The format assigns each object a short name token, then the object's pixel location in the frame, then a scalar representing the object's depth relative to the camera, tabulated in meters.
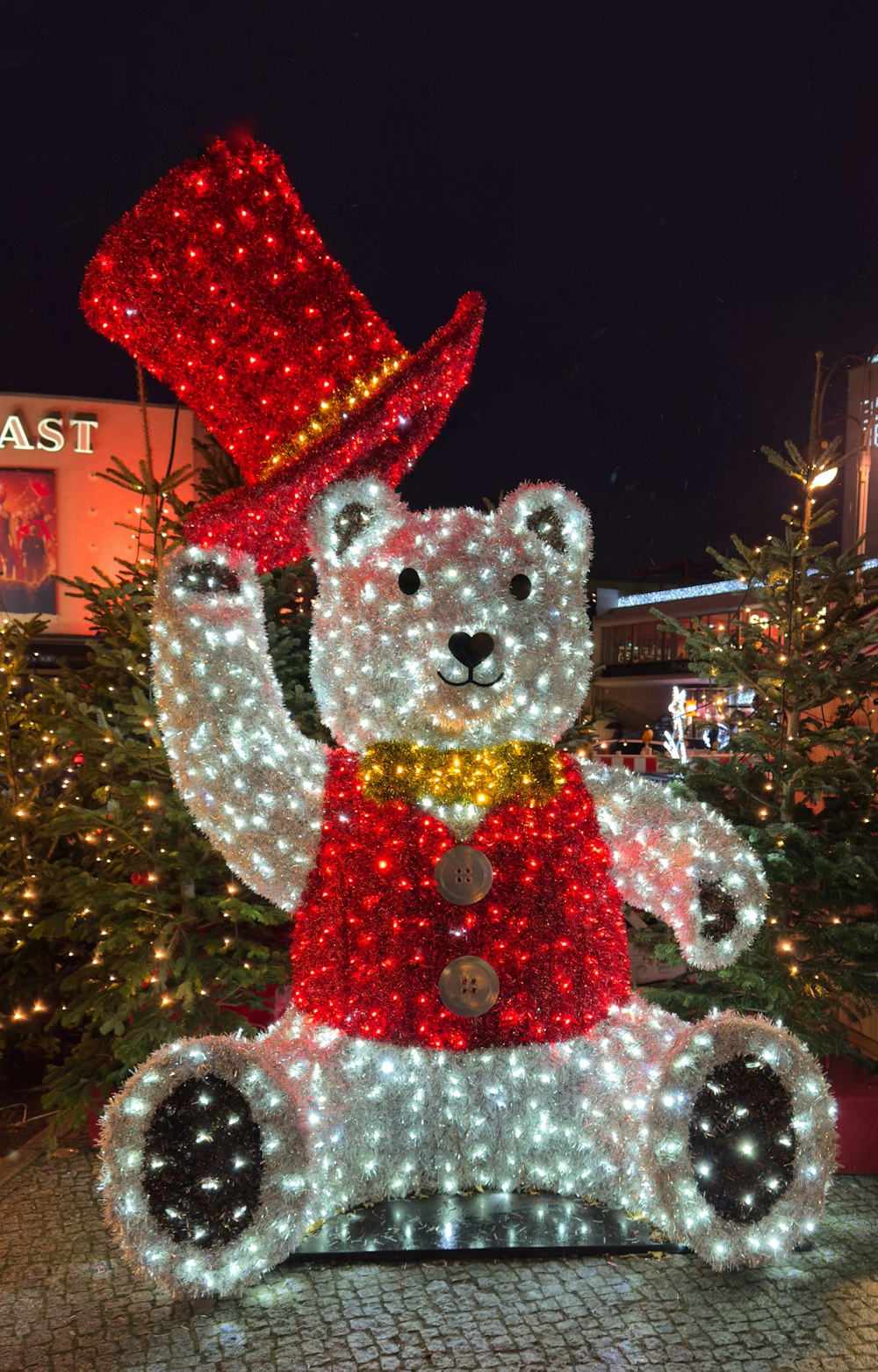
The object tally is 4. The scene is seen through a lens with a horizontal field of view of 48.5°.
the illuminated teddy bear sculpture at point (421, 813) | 3.08
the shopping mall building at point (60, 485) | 12.43
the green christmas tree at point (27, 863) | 4.72
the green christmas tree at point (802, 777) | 4.01
